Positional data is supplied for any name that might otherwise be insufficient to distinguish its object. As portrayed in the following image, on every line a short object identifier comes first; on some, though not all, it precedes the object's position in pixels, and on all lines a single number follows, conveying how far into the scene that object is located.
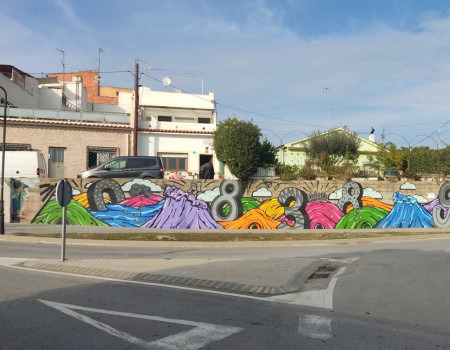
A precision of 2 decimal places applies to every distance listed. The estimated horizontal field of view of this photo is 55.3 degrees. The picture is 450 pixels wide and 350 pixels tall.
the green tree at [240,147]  22.55
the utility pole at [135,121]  28.39
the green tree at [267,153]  25.06
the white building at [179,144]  29.52
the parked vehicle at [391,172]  24.88
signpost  10.43
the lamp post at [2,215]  16.62
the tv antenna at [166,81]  37.75
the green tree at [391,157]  30.78
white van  20.86
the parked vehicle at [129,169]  21.62
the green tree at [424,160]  31.06
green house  37.34
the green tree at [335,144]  34.01
